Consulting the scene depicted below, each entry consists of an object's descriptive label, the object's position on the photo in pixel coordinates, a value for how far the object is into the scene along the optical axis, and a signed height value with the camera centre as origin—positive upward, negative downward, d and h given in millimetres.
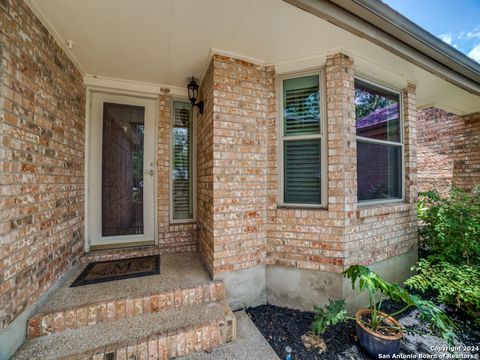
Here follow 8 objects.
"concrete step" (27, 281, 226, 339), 1582 -1096
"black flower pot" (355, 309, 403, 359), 1668 -1349
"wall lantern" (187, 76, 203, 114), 2576 +1164
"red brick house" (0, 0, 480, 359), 1568 +455
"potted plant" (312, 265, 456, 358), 1644 -1226
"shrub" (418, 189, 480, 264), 2520 -603
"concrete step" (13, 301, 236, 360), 1419 -1178
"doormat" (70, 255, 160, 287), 2137 -1010
